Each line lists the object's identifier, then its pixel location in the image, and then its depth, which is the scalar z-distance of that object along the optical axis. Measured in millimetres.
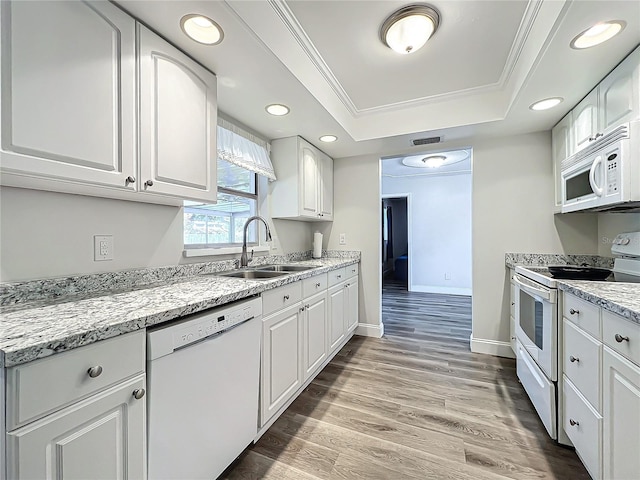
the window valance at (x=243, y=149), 2092
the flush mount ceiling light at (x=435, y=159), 3881
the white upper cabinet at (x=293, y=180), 2656
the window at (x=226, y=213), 1973
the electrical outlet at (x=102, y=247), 1328
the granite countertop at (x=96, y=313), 661
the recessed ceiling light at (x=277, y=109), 2027
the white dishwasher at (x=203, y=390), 952
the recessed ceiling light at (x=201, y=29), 1238
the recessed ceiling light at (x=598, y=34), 1280
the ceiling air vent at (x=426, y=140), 2807
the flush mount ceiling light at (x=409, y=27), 1515
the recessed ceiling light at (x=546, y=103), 1977
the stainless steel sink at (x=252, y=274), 2045
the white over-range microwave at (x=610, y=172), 1401
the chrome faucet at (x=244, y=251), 2174
